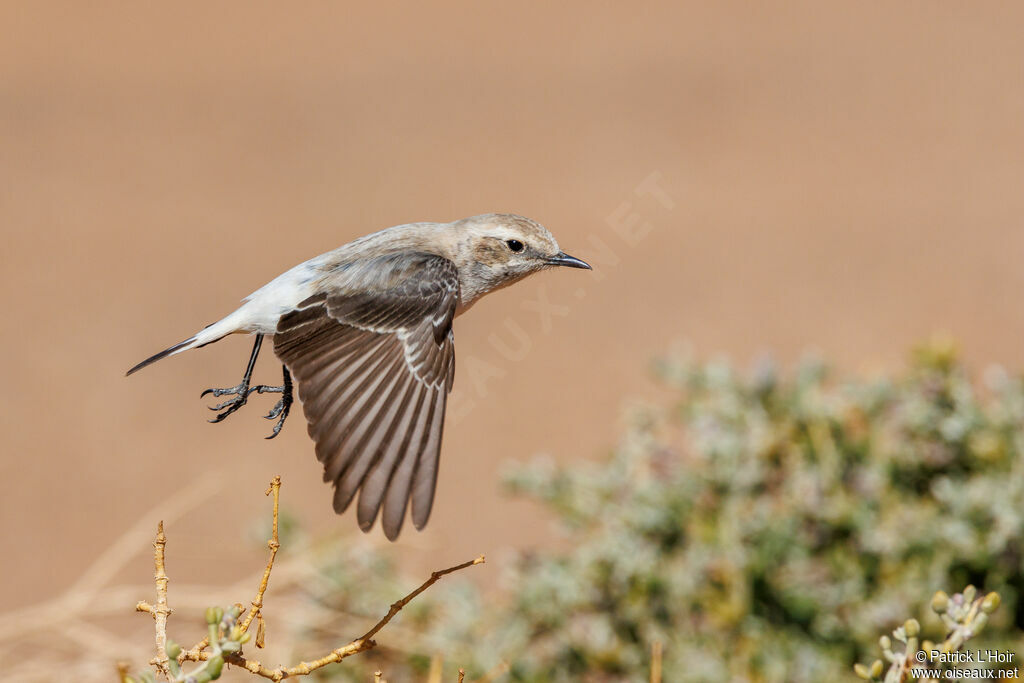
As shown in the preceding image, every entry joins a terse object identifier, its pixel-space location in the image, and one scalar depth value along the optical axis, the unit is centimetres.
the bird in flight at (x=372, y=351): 530
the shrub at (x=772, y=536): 744
